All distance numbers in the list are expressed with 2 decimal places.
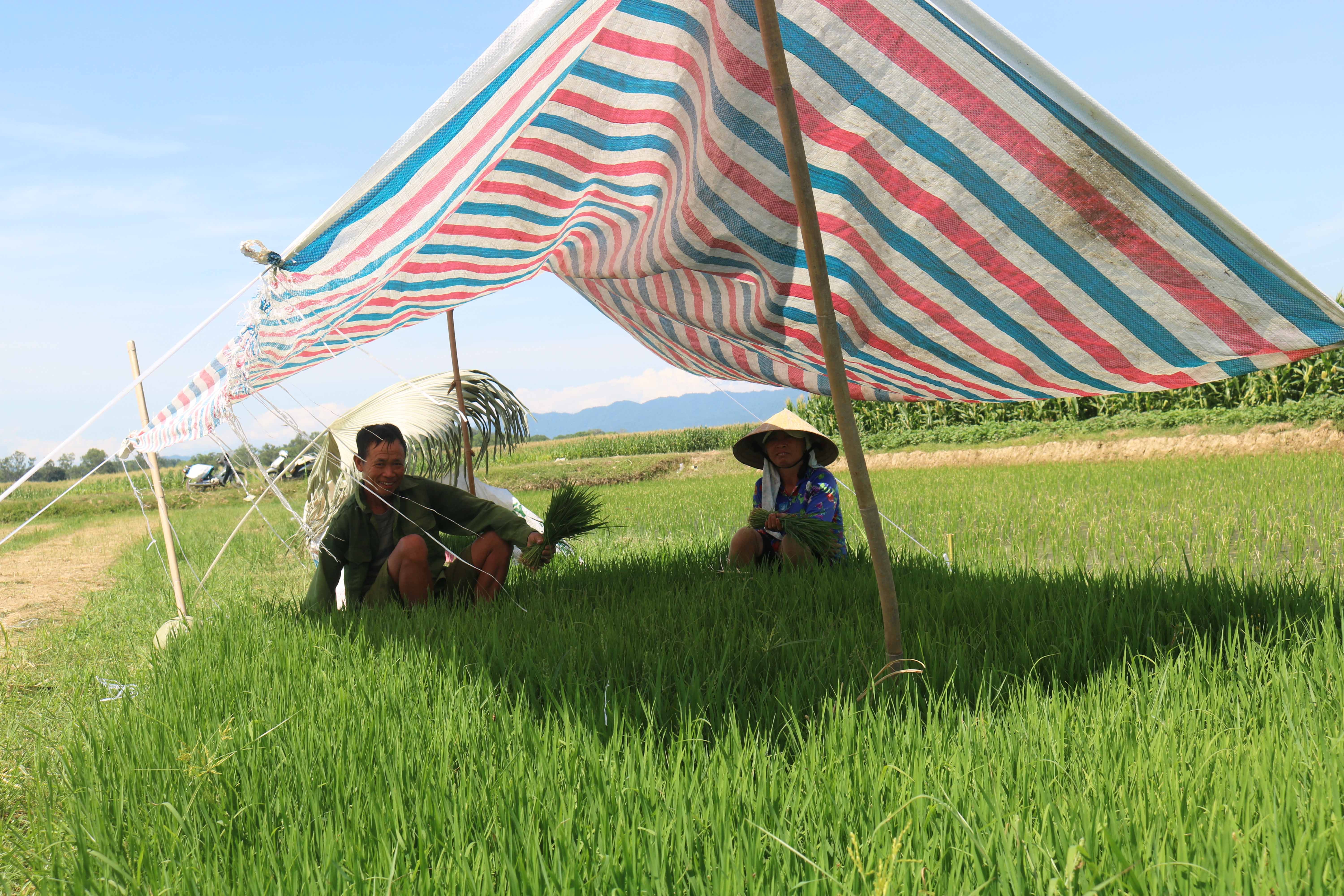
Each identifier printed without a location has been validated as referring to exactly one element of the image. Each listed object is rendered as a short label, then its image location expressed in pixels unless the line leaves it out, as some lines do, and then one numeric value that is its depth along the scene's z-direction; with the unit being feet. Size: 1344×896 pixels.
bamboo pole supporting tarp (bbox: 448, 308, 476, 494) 14.07
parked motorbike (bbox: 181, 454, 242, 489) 80.94
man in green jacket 11.43
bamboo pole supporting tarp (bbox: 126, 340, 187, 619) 11.38
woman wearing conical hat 12.55
